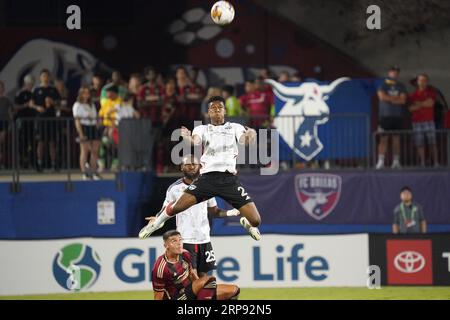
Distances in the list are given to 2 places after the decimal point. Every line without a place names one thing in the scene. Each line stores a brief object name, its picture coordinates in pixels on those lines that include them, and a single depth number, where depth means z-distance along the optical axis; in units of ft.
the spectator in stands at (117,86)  83.61
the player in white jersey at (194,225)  56.70
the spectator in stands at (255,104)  83.87
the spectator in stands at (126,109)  83.41
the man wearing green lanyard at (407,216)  76.64
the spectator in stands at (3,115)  82.99
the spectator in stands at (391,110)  82.64
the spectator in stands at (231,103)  84.28
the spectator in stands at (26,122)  82.58
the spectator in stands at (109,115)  83.05
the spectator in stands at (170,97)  84.48
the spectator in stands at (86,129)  82.33
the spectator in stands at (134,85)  85.87
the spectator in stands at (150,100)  84.74
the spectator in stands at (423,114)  82.28
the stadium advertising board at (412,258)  70.74
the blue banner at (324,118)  83.05
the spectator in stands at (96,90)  86.79
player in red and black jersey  53.52
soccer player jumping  52.95
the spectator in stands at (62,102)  84.78
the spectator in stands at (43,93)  84.02
